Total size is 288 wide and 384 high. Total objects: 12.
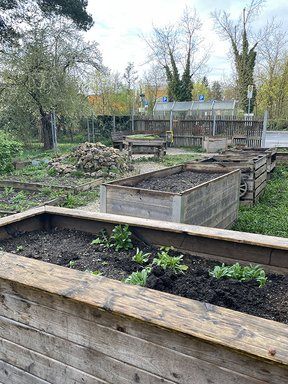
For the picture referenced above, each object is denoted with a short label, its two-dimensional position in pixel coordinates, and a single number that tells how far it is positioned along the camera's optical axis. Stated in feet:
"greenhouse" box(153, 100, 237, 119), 69.22
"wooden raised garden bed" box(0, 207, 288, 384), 3.22
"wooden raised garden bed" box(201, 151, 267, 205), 19.17
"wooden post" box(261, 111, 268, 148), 53.57
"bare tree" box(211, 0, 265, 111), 82.54
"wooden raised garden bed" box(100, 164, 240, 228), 10.71
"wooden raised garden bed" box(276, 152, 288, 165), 33.76
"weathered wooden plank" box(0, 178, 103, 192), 23.31
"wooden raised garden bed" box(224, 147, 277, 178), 26.51
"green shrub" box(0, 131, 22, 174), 28.02
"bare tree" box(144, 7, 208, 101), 92.73
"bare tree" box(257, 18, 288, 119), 77.36
